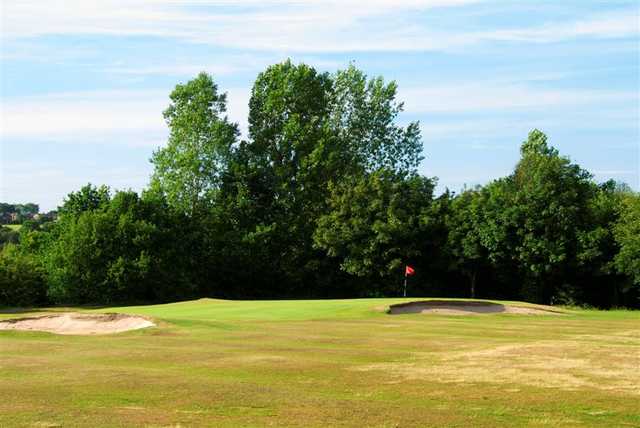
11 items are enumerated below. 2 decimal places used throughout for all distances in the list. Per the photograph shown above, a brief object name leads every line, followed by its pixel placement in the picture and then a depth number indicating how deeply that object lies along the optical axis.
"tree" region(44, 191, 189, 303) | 57.47
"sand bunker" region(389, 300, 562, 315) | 39.91
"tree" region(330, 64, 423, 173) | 74.50
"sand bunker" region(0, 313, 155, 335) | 30.89
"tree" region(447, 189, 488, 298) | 61.16
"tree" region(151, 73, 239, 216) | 67.50
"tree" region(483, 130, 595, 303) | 58.97
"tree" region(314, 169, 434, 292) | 62.28
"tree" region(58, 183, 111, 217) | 63.97
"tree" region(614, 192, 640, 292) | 54.78
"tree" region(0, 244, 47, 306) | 57.03
